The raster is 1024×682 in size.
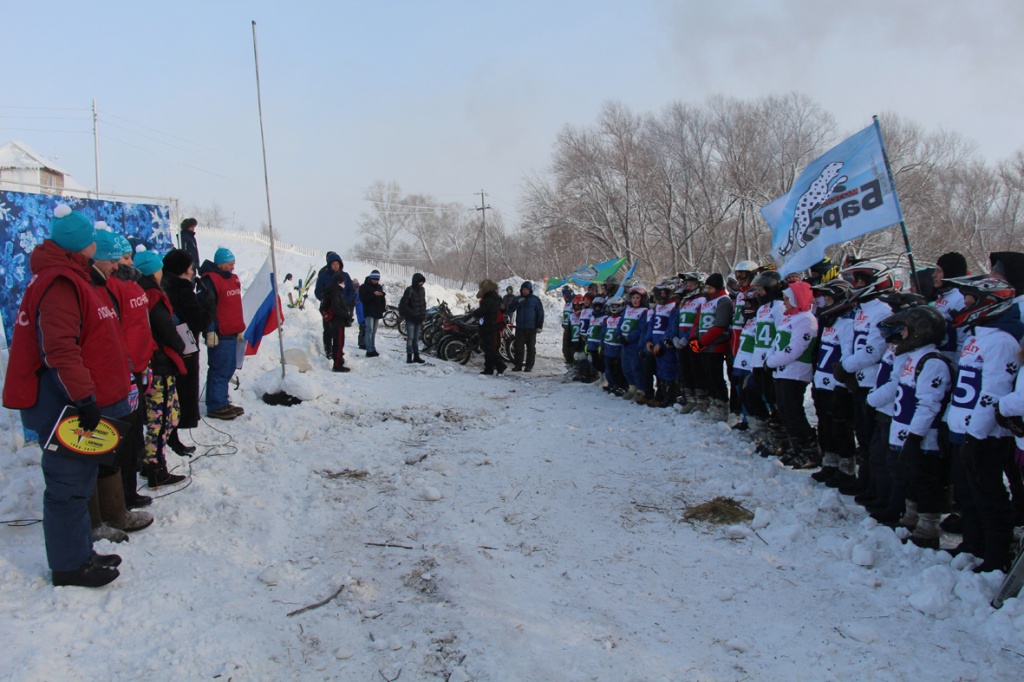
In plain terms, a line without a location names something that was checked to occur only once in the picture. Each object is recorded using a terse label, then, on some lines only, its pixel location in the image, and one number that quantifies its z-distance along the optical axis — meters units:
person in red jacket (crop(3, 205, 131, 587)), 3.35
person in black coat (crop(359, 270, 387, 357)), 12.62
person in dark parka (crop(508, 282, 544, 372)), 13.02
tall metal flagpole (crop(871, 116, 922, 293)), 4.62
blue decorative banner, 5.82
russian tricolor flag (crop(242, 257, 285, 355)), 8.35
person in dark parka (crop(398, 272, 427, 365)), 12.34
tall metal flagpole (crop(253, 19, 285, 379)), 7.87
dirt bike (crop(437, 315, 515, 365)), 13.50
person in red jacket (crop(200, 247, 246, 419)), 6.88
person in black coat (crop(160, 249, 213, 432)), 6.02
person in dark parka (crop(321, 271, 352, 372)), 10.56
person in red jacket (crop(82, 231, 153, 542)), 3.97
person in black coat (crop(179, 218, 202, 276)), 10.13
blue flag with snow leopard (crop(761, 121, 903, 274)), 5.33
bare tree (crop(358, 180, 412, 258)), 66.06
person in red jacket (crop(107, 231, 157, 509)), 4.34
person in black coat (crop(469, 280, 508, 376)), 12.52
